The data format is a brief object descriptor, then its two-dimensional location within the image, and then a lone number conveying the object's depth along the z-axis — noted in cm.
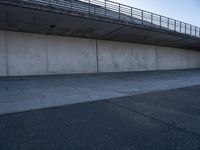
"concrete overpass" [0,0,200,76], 1304
